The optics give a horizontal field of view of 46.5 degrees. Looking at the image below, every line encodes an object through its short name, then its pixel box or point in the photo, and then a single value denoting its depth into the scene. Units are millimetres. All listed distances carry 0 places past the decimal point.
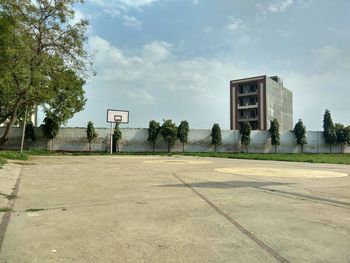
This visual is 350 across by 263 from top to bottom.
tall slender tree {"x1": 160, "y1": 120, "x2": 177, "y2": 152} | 48406
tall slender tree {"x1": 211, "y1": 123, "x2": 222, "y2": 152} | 50469
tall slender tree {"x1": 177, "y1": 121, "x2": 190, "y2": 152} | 49344
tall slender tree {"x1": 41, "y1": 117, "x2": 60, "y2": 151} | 45844
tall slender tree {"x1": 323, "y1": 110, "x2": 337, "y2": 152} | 52356
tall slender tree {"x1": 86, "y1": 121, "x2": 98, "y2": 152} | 47219
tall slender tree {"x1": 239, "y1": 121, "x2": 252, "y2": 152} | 50688
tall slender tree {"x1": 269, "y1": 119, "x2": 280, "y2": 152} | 50781
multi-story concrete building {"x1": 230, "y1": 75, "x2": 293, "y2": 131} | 77250
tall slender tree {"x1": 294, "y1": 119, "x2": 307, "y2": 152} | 51500
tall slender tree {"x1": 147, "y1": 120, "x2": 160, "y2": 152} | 48594
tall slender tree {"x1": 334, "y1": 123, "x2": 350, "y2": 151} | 52031
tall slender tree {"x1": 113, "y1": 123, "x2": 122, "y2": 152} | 48125
